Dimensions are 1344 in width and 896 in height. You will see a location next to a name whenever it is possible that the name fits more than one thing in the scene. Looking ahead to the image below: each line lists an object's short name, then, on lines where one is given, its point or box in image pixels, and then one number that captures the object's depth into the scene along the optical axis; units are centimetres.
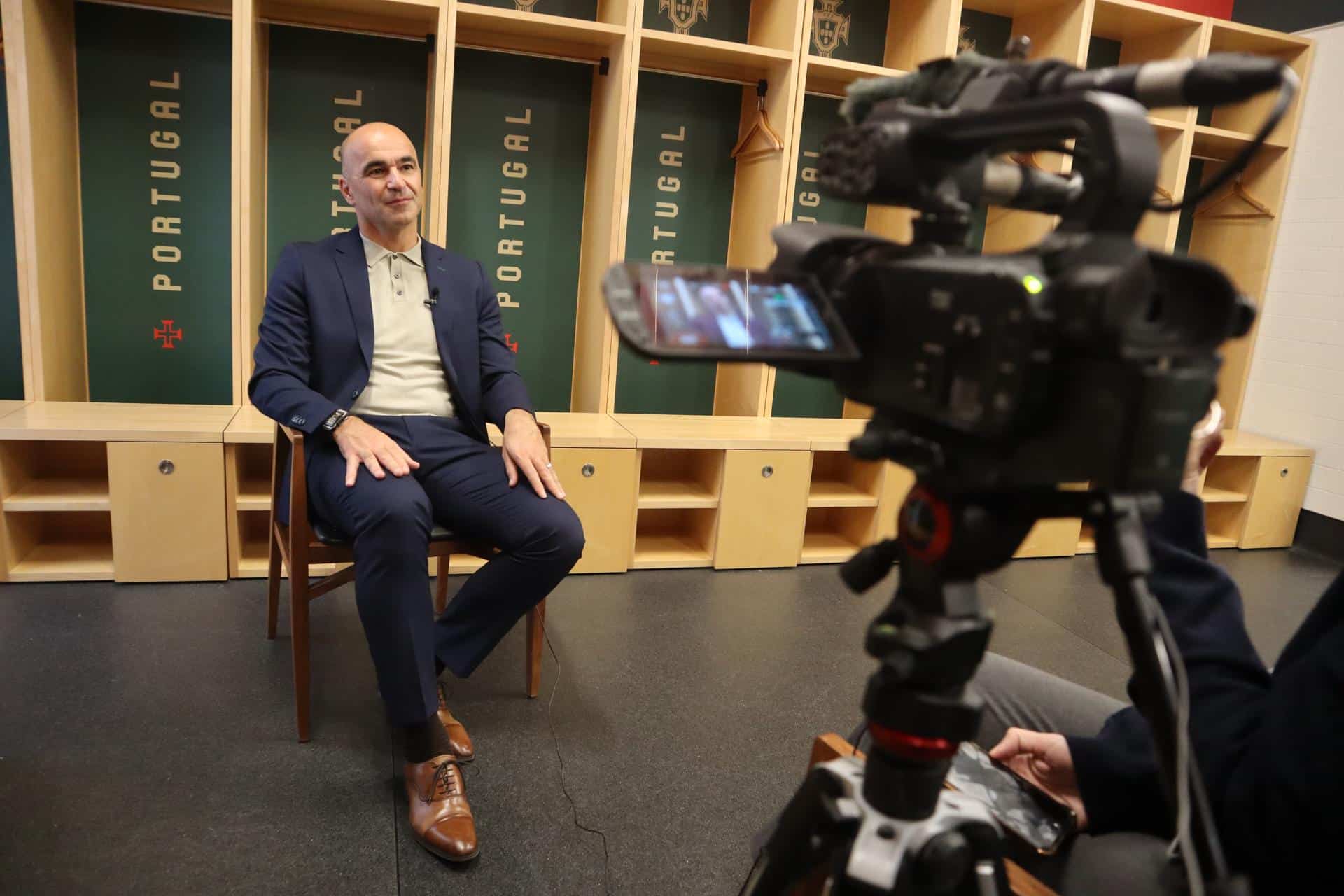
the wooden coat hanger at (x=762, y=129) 336
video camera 55
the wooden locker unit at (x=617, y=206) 275
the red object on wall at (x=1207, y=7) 400
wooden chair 187
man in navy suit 177
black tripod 60
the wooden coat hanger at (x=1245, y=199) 412
